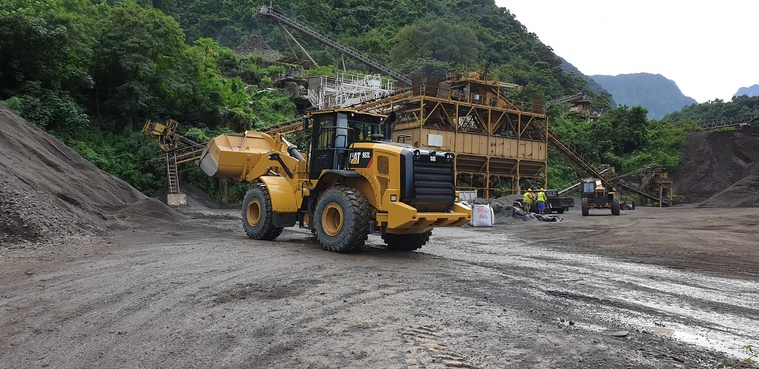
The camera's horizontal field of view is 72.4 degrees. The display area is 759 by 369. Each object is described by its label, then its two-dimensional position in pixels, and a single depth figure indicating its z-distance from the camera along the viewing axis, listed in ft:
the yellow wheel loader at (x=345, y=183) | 31.09
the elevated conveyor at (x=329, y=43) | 219.82
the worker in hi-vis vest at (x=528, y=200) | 85.10
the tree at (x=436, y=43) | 256.73
